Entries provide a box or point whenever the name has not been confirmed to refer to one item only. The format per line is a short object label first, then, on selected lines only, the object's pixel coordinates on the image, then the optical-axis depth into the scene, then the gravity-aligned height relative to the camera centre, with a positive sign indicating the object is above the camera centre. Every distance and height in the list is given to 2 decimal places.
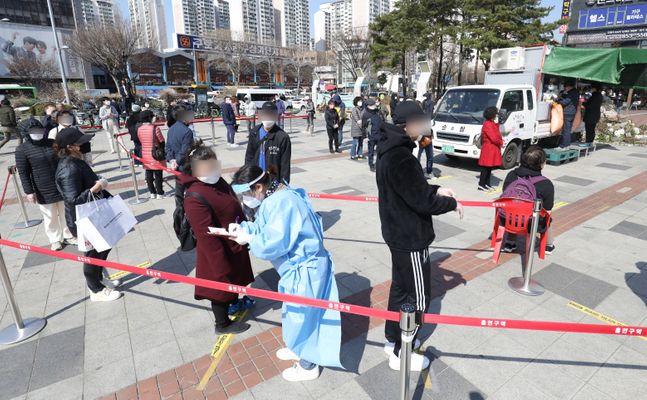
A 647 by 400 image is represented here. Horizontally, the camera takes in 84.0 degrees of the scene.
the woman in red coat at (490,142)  7.02 -0.76
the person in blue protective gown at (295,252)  2.44 -0.99
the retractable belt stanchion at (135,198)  7.58 -1.85
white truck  9.05 -0.17
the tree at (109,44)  31.77 +5.70
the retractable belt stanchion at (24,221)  6.54 -2.00
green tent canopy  10.18 +1.07
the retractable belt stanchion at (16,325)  3.39 -2.10
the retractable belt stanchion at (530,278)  3.72 -1.95
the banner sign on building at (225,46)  58.47 +10.12
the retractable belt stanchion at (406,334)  1.79 -1.14
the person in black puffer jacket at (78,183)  3.87 -0.78
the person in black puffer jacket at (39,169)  5.00 -0.79
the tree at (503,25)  23.58 +5.04
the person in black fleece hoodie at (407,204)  2.45 -0.68
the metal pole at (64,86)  24.10 +1.63
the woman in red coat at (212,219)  2.90 -0.90
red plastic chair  4.19 -1.32
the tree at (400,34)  27.27 +5.42
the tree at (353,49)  48.08 +7.45
